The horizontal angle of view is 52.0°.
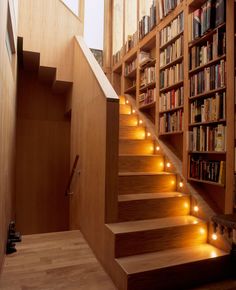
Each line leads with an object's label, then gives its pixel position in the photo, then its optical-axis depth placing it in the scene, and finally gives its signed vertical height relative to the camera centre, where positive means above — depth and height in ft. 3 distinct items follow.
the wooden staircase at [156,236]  6.38 -2.64
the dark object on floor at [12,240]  8.13 -3.36
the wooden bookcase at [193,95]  7.73 +2.19
